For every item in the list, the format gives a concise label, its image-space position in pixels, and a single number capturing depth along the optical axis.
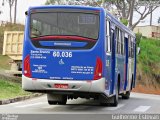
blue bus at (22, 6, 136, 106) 15.52
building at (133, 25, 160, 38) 78.62
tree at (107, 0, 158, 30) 63.04
